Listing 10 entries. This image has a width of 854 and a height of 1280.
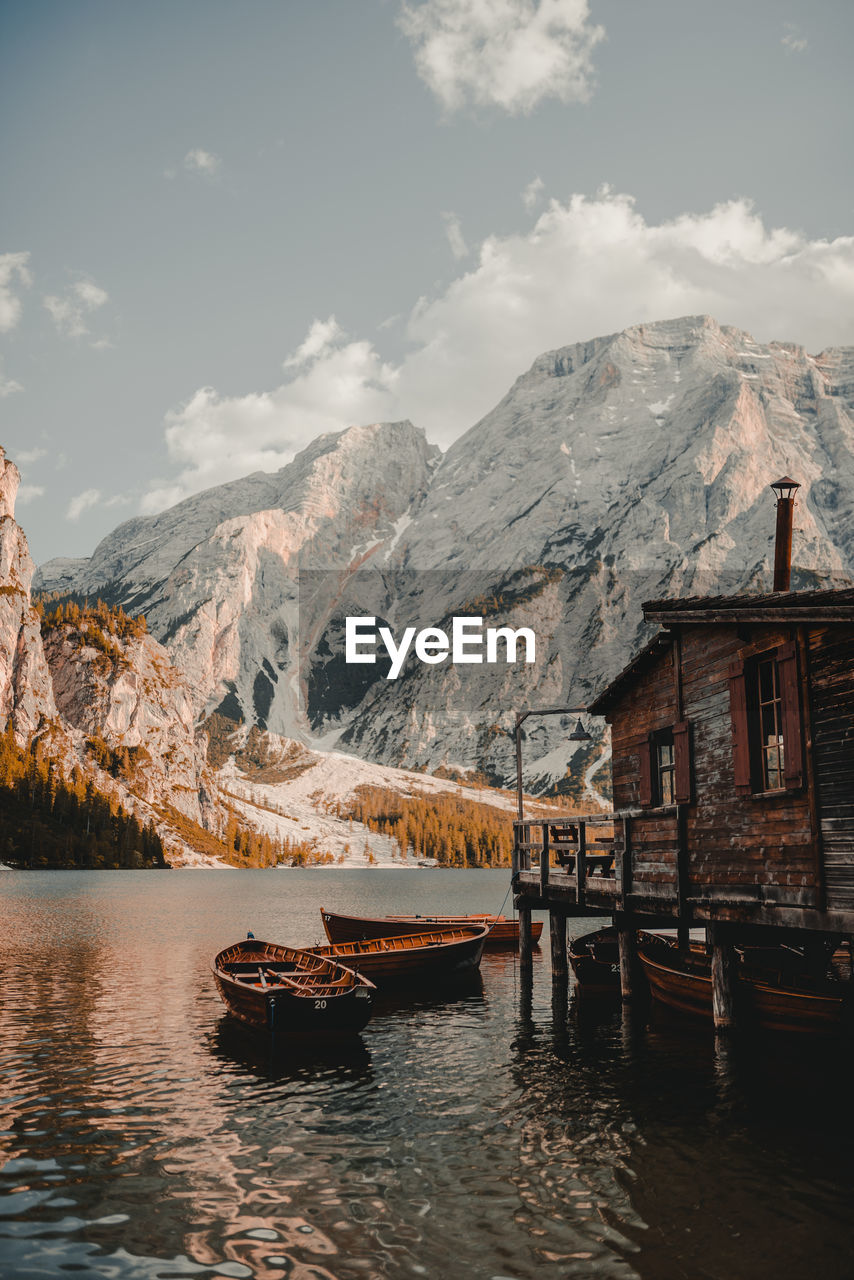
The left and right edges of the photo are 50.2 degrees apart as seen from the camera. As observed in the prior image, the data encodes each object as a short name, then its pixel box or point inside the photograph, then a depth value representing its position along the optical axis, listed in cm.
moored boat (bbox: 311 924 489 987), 3666
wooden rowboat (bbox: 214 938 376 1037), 2603
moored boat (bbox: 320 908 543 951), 4506
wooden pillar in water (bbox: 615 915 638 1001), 3070
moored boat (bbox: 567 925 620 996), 3625
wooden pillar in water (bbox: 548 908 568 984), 3812
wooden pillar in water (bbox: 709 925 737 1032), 2434
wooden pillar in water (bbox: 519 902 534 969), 3975
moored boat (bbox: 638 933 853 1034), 2320
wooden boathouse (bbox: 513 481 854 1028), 1883
